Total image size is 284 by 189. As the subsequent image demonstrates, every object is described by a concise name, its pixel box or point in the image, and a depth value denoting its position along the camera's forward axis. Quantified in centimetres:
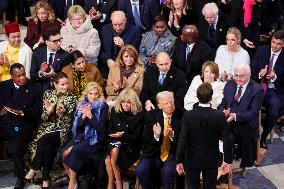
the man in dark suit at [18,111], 1308
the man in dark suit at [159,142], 1191
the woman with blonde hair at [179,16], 1524
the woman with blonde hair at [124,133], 1233
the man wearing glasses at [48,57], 1423
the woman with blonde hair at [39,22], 1537
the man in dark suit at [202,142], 1048
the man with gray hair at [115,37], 1480
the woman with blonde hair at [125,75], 1387
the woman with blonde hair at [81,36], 1482
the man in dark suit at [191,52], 1426
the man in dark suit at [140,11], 1577
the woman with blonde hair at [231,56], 1405
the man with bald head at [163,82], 1341
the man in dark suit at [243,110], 1283
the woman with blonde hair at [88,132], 1254
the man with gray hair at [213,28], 1497
